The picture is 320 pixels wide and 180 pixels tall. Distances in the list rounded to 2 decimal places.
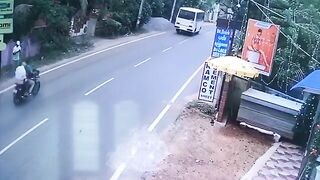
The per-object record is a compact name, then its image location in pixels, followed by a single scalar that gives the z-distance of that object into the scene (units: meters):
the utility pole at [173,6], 32.62
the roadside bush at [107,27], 21.57
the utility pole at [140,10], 24.84
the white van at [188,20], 26.71
